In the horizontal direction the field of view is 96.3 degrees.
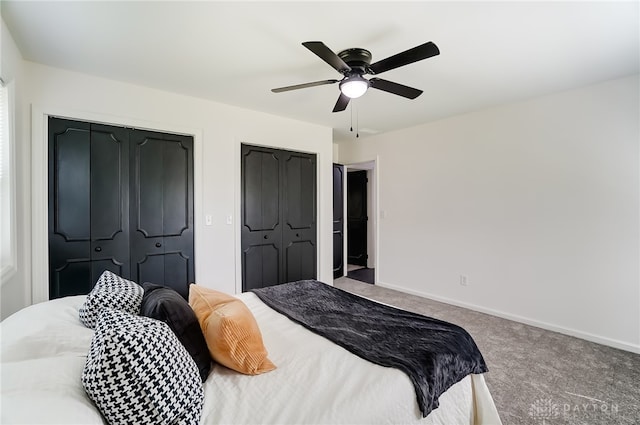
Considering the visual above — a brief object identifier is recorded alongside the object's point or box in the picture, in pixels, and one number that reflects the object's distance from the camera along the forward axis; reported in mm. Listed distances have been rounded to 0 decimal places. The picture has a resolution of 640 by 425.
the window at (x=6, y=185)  1895
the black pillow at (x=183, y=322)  1159
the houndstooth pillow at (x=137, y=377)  804
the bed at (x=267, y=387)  770
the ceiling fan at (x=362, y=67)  1679
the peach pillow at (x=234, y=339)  1187
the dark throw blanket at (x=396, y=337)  1272
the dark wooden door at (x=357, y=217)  6062
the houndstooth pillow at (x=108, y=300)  1333
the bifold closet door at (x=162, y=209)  2826
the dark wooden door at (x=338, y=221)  5078
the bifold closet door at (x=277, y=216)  3582
